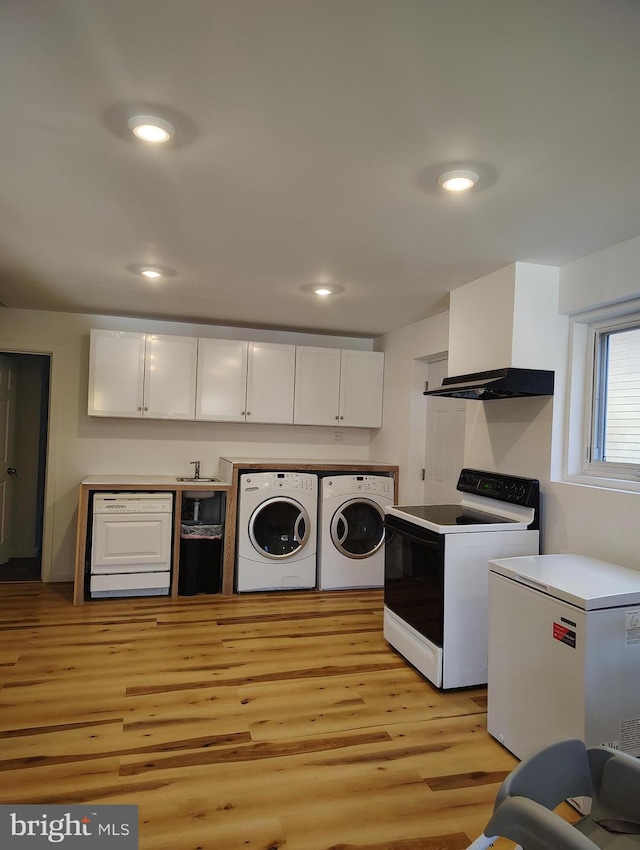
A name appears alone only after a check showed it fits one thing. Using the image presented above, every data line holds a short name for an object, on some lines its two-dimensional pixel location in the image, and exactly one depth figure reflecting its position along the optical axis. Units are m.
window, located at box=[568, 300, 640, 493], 2.74
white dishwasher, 4.25
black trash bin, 4.46
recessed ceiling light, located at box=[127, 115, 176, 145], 1.70
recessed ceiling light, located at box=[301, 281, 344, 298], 3.64
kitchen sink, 4.68
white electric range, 2.89
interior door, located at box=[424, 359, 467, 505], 4.23
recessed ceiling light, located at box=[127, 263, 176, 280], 3.35
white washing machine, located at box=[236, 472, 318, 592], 4.53
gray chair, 1.07
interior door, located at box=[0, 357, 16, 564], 5.02
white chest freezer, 2.01
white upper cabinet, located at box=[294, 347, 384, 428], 5.06
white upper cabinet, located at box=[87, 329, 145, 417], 4.55
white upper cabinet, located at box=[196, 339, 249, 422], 4.79
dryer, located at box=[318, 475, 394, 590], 4.68
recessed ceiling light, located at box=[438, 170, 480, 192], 2.00
